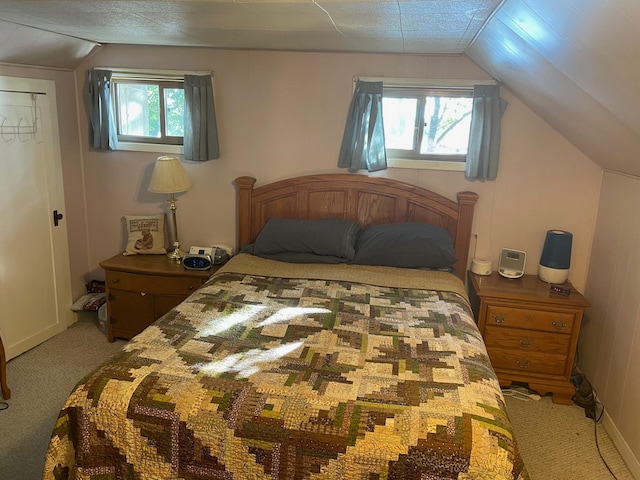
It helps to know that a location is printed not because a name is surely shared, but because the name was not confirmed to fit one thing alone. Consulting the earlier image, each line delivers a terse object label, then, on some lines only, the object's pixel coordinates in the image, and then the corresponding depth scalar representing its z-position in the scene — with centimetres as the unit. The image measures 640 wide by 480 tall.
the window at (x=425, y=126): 354
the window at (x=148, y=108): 382
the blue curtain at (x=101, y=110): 375
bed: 170
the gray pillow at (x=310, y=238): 337
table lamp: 355
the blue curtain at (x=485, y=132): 334
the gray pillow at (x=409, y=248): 329
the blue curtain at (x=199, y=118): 363
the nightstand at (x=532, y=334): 311
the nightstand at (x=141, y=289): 351
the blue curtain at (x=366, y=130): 348
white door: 331
